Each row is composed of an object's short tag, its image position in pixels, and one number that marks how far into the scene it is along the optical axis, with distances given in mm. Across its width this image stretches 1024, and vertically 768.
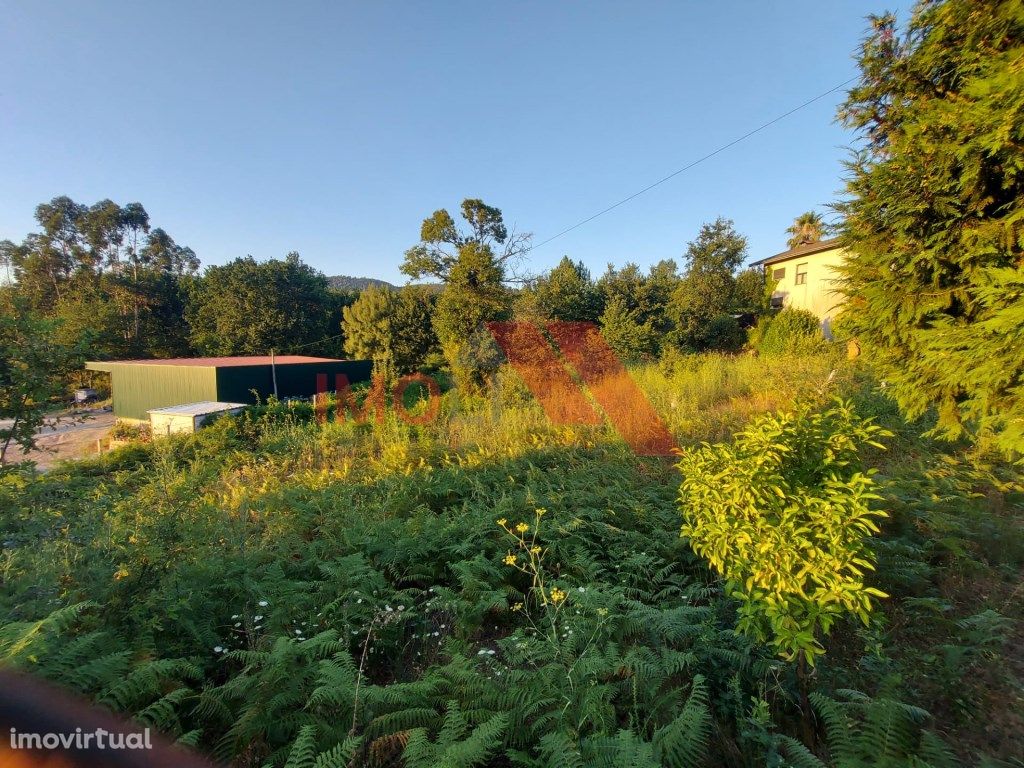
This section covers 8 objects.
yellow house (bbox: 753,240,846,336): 16609
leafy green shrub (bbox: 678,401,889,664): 1995
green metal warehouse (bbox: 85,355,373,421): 16016
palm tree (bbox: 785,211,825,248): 25309
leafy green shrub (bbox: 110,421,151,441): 15000
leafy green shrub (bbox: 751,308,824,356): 13938
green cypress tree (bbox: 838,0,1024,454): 3293
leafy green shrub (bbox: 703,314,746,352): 16109
